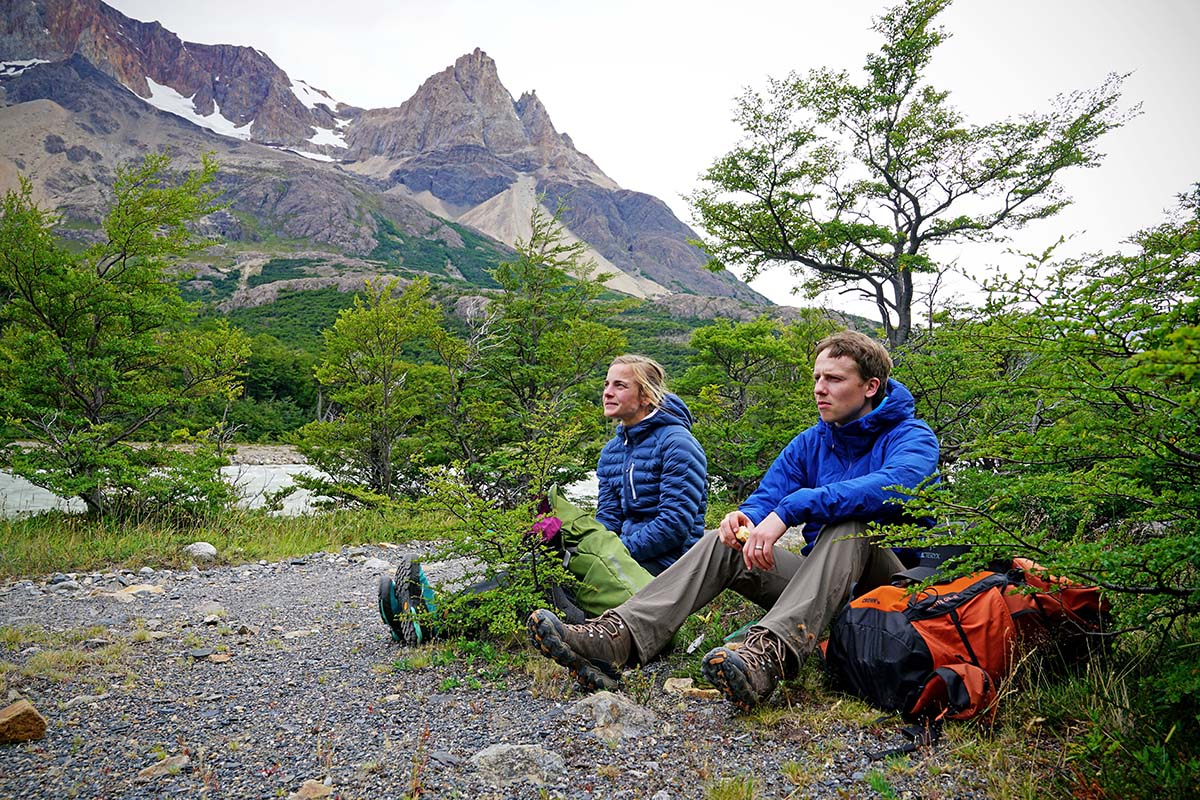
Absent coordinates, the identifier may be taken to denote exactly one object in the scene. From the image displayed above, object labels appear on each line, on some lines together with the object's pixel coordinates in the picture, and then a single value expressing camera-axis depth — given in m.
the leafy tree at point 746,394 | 10.01
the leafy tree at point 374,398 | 9.33
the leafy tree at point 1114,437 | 1.58
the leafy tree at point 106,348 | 7.13
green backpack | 3.02
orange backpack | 2.14
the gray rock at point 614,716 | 2.28
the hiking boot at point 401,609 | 3.36
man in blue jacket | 2.34
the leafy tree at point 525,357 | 8.53
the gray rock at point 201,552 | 6.02
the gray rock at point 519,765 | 1.99
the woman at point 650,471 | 3.37
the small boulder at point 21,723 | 2.21
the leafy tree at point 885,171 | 11.88
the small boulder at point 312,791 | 1.91
